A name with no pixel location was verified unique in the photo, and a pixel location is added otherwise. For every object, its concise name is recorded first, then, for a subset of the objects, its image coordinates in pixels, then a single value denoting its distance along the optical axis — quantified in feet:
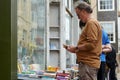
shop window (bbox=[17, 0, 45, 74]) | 21.14
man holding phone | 17.61
